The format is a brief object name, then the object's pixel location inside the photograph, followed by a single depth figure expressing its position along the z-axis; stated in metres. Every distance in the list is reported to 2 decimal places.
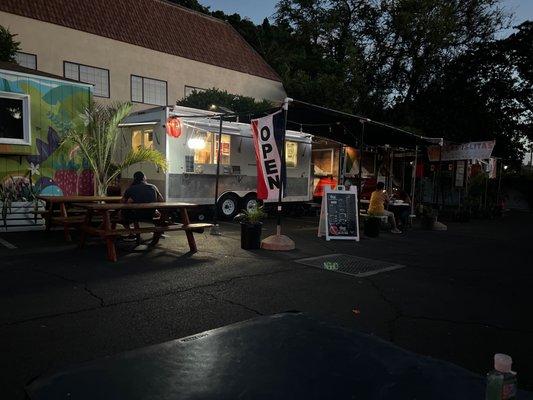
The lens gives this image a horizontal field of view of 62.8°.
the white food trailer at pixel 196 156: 12.02
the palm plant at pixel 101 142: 10.90
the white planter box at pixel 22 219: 9.64
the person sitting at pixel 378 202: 11.95
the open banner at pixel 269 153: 8.98
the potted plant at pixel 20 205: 9.59
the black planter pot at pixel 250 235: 8.64
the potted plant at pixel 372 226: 11.31
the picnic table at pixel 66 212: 8.48
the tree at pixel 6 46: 13.65
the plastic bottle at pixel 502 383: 1.58
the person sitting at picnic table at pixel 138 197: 8.05
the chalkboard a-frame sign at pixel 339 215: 10.58
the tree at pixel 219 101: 20.11
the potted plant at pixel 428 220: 13.70
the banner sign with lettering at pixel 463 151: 16.25
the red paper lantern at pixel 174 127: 11.89
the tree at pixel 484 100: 24.61
